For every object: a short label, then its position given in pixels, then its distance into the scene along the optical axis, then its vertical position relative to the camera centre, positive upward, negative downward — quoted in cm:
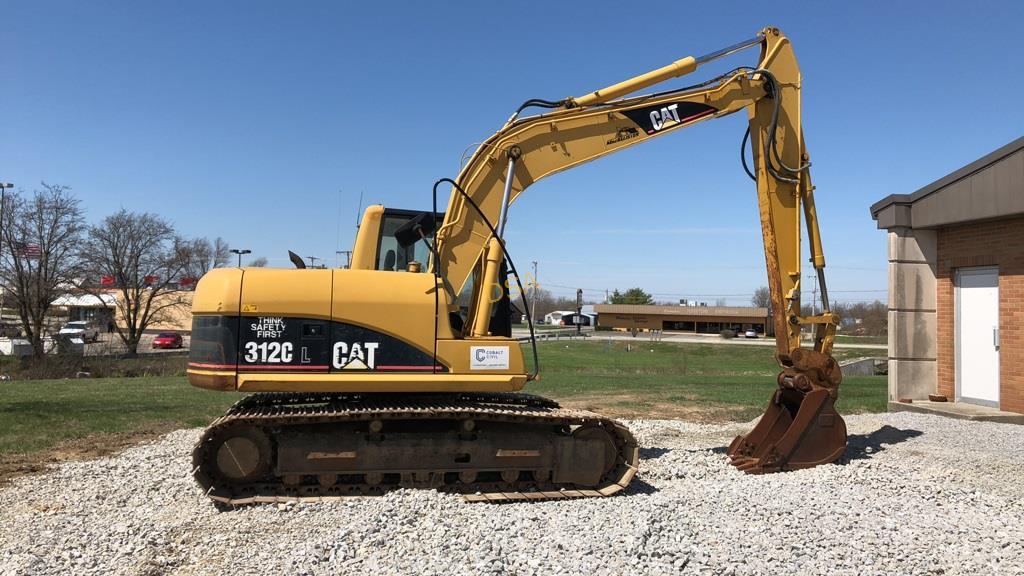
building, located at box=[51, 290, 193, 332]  3918 -30
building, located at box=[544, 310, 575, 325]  12758 +8
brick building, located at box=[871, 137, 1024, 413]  1205 +82
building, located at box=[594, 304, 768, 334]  8644 +35
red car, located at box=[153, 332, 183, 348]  4769 -239
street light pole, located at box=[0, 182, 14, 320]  3349 +471
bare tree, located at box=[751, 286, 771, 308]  11944 +457
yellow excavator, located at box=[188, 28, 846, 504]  668 -56
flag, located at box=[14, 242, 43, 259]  3406 +262
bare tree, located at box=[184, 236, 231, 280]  4797 +387
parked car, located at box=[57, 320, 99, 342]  4053 -164
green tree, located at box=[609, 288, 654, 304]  12106 +384
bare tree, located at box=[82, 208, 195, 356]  4212 +222
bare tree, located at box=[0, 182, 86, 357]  3366 +204
